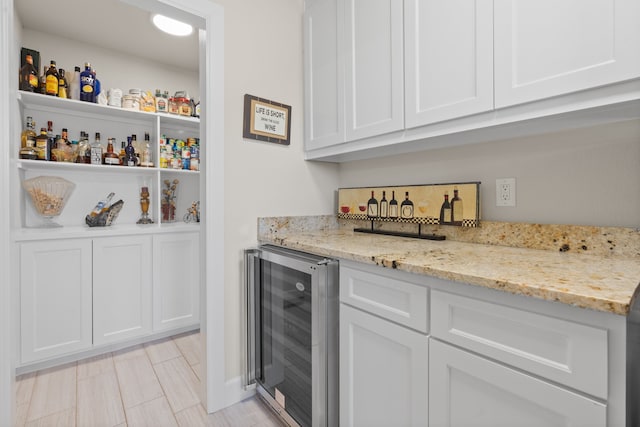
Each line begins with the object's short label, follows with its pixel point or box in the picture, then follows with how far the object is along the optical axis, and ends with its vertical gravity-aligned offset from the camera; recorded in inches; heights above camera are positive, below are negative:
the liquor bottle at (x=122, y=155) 96.6 +18.3
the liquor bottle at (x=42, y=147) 82.5 +17.9
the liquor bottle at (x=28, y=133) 81.6 +21.5
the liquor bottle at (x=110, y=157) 92.7 +16.8
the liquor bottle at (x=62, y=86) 85.8 +36.4
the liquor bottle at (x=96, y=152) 92.2 +18.2
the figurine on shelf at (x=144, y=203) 102.0 +2.9
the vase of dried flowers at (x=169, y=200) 108.1 +4.2
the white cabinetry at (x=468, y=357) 25.1 -15.3
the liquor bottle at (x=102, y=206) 93.4 +1.8
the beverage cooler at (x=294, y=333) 48.4 -22.3
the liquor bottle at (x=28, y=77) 80.0 +36.1
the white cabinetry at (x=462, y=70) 34.7 +20.7
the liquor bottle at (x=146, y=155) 99.5 +18.9
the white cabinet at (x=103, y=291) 77.7 -23.0
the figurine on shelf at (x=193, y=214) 110.9 -0.9
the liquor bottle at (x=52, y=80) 83.8 +36.8
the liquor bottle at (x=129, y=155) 96.4 +18.6
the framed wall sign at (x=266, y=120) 66.4 +20.9
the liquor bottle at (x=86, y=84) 89.0 +37.8
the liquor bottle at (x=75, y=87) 89.0 +37.0
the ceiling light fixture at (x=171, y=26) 84.3 +53.5
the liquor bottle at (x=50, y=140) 85.4 +20.5
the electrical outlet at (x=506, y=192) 52.3 +3.4
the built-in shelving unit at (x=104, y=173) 84.4 +12.5
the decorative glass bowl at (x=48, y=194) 83.0 +5.2
